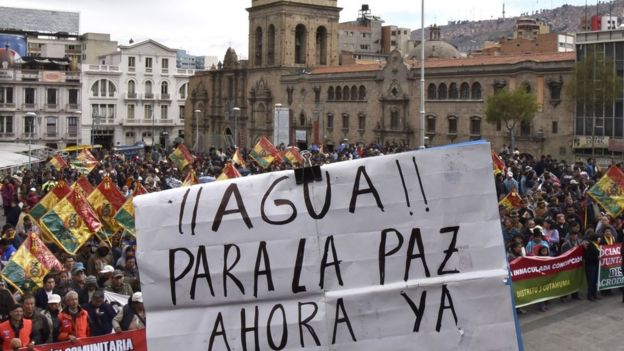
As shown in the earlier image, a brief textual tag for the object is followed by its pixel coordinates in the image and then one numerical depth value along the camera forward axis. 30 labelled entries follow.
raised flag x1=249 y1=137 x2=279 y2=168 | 30.59
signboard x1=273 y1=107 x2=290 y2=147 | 52.94
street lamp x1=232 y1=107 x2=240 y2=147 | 67.11
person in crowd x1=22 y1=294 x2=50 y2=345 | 8.72
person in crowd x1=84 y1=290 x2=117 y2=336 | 9.36
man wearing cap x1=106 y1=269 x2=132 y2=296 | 10.30
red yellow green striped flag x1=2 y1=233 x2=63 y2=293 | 10.77
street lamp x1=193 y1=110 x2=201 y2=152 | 74.21
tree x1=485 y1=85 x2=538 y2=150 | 42.78
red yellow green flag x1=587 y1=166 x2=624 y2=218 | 16.77
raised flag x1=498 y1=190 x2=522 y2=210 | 17.55
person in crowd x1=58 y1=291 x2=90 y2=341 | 8.98
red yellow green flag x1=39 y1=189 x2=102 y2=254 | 13.95
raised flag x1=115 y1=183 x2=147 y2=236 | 15.21
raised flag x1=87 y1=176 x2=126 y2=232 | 16.53
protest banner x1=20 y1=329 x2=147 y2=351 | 8.73
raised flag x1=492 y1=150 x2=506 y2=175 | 23.36
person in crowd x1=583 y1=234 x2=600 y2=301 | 13.84
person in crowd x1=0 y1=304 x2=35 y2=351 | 8.35
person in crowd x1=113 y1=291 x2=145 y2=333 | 9.02
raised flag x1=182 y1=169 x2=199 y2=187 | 19.94
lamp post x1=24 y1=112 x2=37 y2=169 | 68.62
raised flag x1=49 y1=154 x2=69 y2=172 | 29.94
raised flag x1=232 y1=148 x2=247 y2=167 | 29.47
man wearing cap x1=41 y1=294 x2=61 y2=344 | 8.84
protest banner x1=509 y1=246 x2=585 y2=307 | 12.92
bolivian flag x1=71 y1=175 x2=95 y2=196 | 18.26
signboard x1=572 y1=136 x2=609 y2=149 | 42.28
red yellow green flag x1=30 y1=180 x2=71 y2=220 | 16.17
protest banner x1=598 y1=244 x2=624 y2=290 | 13.98
